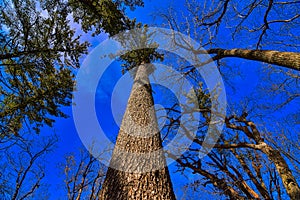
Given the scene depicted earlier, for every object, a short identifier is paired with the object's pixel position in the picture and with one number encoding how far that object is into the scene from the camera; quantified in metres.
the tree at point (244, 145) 3.47
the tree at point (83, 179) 10.84
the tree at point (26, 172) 10.09
